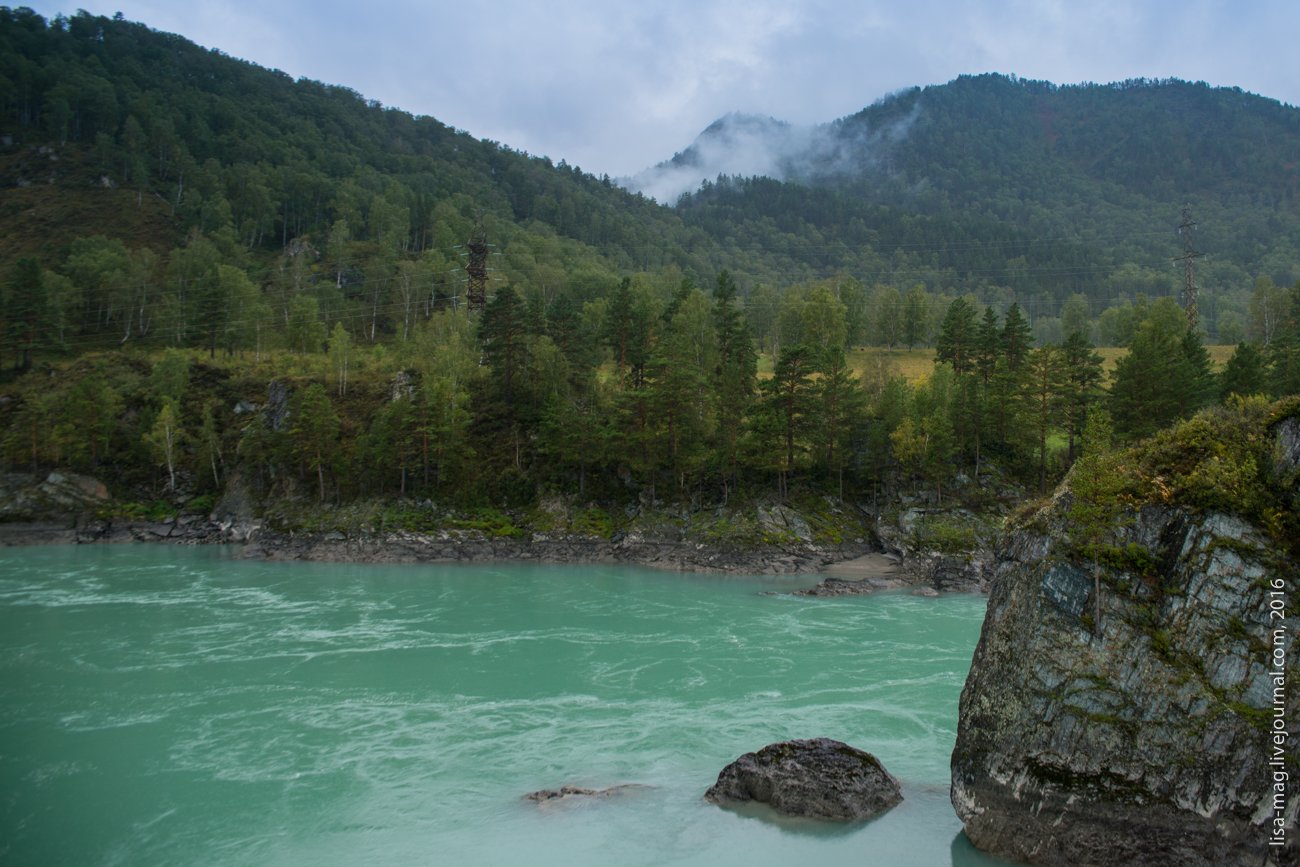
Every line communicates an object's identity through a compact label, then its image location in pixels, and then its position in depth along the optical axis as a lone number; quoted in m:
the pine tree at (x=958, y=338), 66.75
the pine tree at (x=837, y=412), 54.97
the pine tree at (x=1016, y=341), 63.09
